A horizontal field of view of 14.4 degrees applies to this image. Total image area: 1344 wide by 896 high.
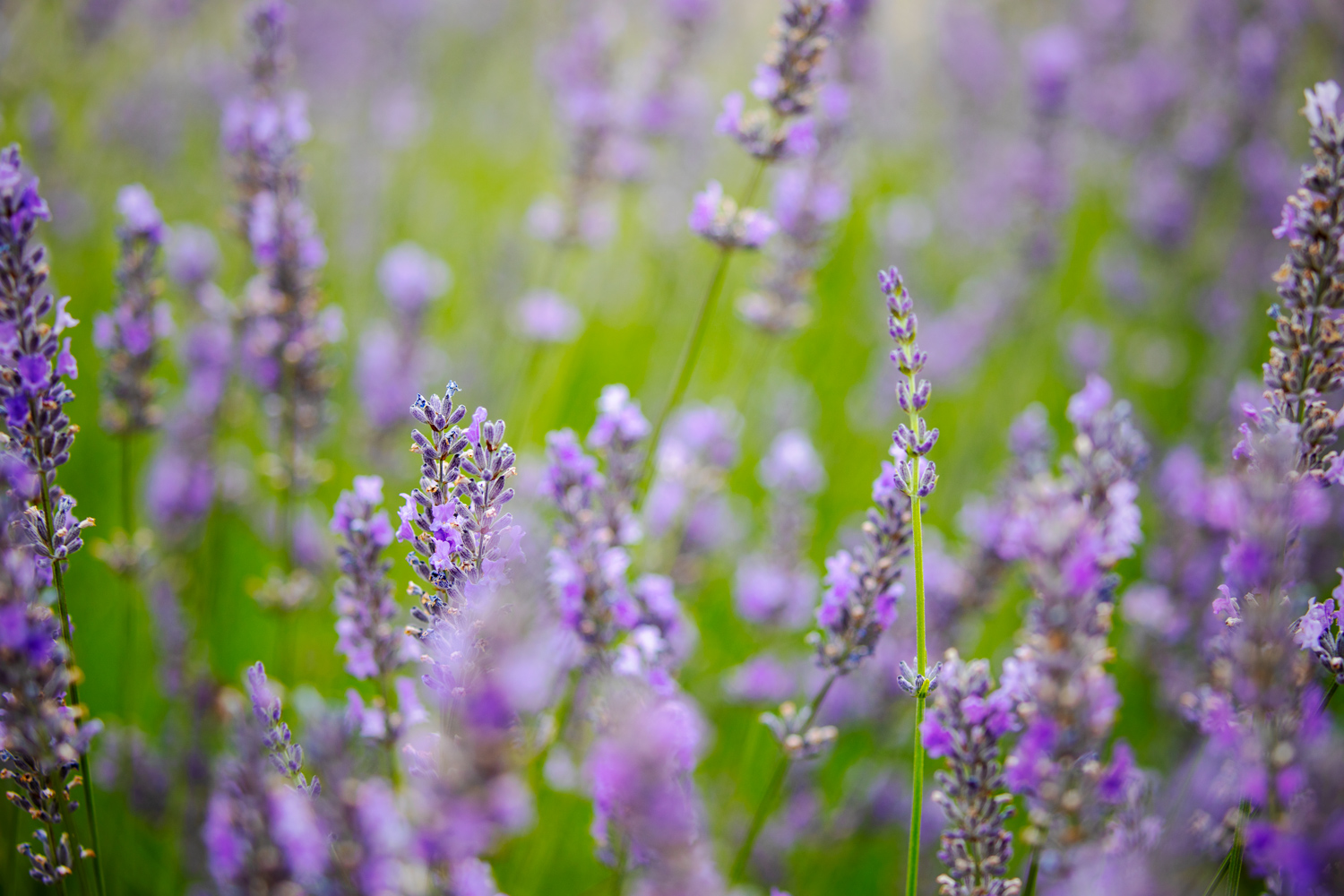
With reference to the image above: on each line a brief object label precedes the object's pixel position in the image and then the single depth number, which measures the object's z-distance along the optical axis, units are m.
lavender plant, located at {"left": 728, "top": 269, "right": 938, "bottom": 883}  0.92
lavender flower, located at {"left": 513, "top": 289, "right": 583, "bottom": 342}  1.32
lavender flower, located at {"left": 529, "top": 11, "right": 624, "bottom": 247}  1.30
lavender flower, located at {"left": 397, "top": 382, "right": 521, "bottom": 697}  0.91
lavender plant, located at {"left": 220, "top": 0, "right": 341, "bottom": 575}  1.01
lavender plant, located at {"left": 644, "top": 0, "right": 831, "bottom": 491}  0.98
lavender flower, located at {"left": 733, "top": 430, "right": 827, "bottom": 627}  1.06
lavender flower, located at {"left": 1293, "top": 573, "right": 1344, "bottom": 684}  0.92
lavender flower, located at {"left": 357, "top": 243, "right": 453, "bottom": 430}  1.28
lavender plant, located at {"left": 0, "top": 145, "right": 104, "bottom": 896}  0.91
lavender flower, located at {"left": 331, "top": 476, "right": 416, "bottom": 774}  0.93
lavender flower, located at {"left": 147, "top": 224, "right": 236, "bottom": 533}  1.13
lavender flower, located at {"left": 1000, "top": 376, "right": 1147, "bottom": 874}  0.89
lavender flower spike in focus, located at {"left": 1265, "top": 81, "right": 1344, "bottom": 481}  0.93
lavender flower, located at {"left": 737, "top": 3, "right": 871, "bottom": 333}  1.12
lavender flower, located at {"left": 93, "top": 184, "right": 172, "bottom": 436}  1.00
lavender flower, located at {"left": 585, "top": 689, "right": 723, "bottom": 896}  0.87
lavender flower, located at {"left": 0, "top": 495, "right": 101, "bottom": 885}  0.89
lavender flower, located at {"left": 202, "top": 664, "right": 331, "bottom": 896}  0.88
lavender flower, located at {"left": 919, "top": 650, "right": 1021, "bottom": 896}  0.92
